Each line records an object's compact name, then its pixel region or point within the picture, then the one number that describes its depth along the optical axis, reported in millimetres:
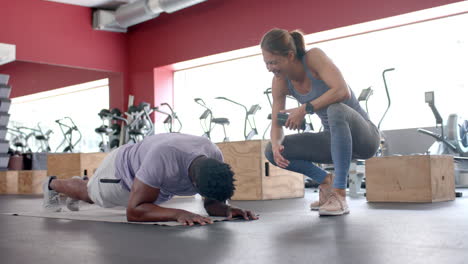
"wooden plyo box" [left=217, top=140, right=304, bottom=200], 4352
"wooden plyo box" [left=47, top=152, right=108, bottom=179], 5488
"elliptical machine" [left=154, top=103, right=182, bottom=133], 8248
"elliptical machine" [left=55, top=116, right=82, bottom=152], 10148
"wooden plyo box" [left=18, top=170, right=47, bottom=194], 6441
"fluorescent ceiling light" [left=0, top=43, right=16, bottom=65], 8219
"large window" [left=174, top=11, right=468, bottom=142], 6398
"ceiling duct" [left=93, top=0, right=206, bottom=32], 8047
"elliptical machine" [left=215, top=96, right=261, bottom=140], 7211
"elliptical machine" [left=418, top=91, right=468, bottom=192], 4875
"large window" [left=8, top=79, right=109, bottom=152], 10266
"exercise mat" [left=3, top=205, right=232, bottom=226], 2504
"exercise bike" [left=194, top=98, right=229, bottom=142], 7434
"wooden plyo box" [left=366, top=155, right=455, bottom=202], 3402
